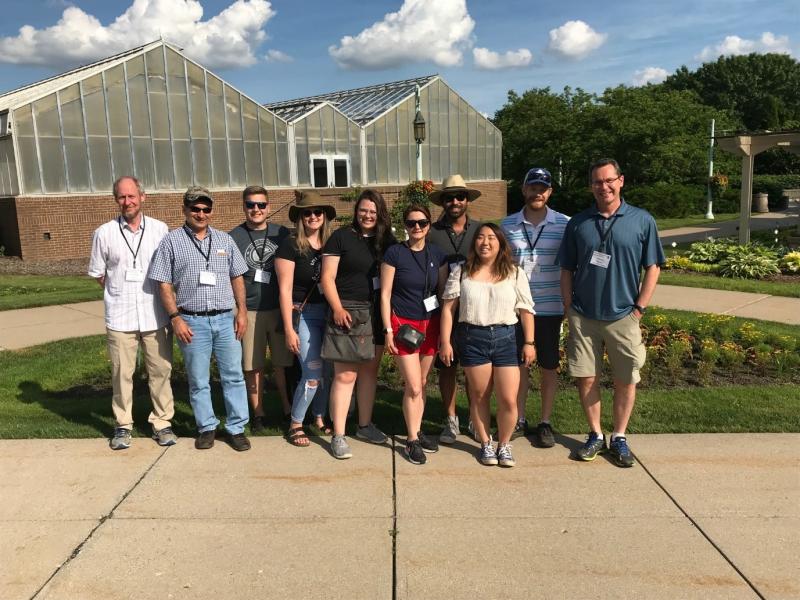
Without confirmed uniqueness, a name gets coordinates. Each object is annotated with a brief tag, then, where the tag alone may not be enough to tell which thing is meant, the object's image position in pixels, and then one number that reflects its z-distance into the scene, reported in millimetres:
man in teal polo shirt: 3955
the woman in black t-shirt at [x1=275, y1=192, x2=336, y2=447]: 4297
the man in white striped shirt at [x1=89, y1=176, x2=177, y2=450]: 4312
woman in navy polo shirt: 4062
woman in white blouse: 4016
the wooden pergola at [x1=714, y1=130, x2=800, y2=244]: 14212
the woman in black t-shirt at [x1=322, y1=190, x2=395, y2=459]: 4137
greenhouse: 17609
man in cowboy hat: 4320
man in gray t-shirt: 4547
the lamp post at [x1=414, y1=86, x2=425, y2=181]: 18694
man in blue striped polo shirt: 4320
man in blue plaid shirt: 4230
